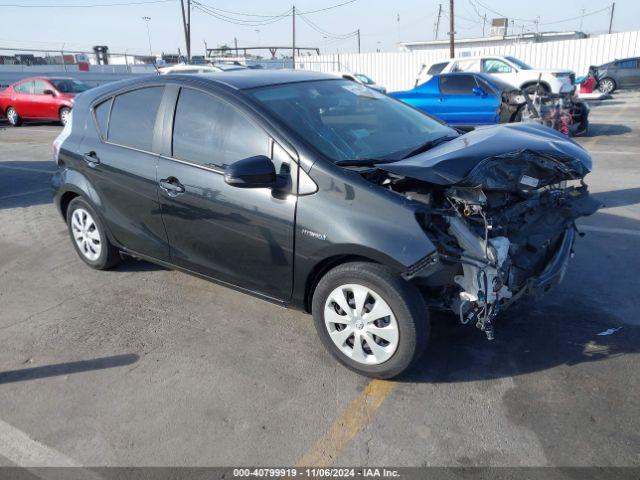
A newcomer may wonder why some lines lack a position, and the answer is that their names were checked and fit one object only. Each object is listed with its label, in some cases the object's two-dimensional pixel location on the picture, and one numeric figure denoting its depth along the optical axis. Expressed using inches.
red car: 658.2
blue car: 471.5
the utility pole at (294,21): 2255.2
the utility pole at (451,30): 1134.4
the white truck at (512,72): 568.1
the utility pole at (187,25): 1576.0
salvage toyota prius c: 118.3
